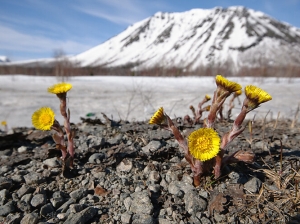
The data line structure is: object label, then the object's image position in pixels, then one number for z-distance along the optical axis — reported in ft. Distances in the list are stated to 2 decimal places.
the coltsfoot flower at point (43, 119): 0.81
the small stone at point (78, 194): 0.78
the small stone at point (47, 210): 0.71
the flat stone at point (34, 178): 0.86
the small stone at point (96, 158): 0.98
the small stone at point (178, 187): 0.76
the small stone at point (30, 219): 0.67
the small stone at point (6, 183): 0.81
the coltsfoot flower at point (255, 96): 0.67
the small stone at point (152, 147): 1.01
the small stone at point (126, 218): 0.67
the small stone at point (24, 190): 0.79
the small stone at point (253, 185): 0.74
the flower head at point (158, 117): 0.71
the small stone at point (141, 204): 0.70
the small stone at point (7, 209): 0.71
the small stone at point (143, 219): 0.66
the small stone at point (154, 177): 0.83
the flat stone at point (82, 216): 0.67
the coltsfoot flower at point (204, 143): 0.62
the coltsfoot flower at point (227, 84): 0.68
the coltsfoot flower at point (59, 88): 0.84
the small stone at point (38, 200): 0.74
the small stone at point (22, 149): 1.16
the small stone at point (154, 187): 0.78
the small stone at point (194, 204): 0.69
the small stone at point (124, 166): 0.91
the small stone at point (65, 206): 0.73
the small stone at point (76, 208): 0.71
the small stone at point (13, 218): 0.68
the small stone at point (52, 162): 0.96
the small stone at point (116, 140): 1.13
